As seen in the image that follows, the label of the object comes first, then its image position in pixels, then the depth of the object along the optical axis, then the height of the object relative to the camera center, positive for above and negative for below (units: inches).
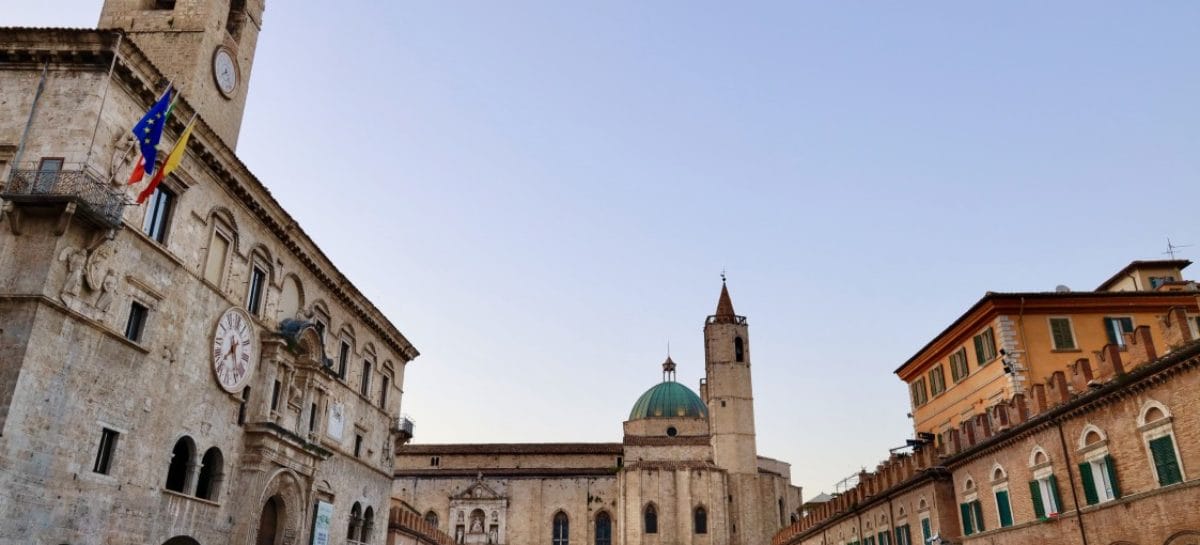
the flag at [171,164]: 664.4 +334.4
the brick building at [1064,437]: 629.0 +138.6
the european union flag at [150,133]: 642.2 +338.1
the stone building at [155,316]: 594.5 +229.7
